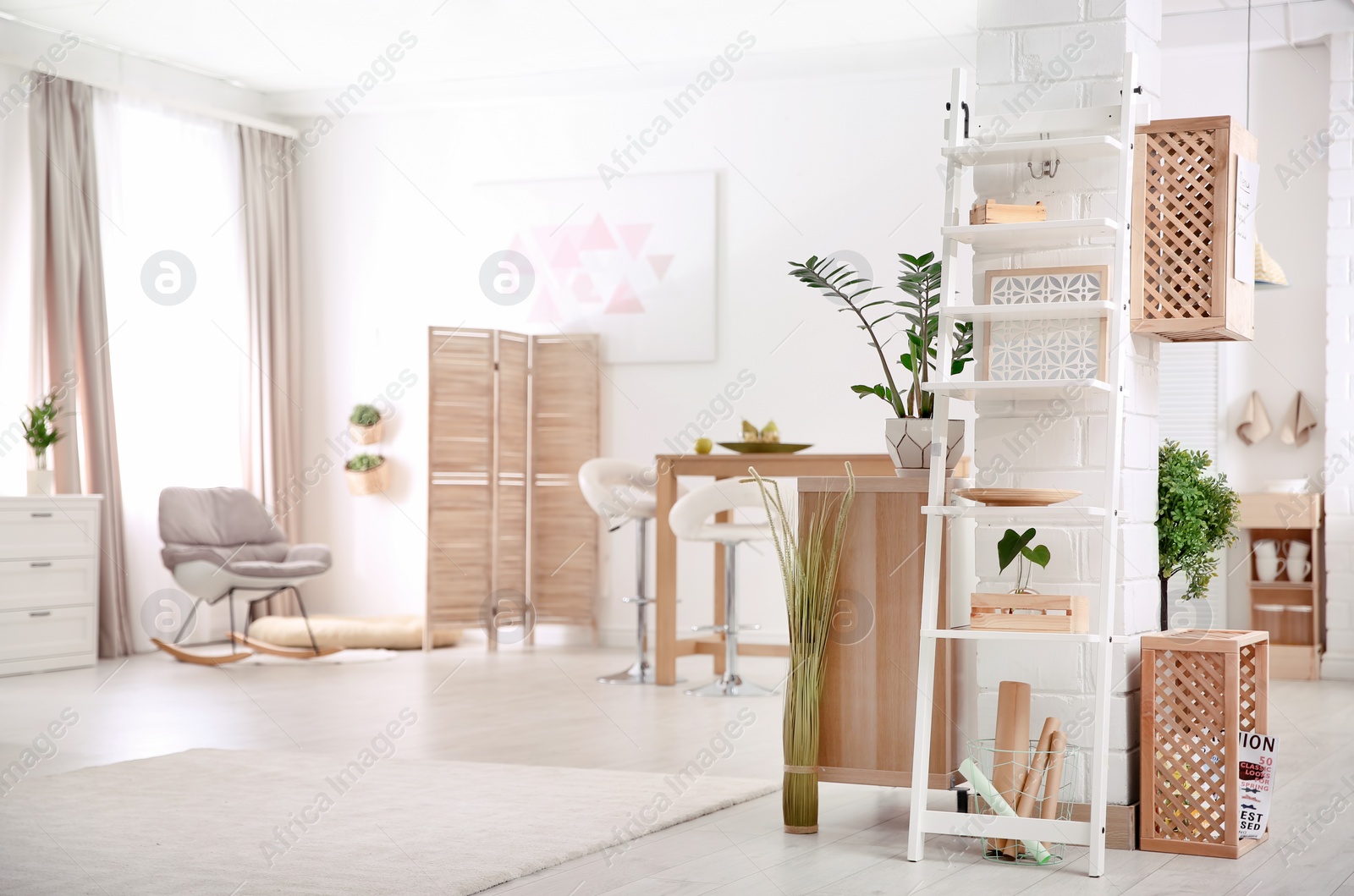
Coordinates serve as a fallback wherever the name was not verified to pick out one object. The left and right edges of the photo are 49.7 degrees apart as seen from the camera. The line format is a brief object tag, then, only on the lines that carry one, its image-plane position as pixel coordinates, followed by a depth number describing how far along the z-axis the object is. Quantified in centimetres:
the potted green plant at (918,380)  346
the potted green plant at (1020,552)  319
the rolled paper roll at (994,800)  303
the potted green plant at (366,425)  815
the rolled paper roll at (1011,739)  314
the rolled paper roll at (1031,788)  309
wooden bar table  565
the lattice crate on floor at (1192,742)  313
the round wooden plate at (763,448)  598
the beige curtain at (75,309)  686
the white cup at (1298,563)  669
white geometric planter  346
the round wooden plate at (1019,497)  304
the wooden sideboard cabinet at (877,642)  335
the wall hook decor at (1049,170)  336
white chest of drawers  630
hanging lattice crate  327
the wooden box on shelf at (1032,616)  302
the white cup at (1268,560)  675
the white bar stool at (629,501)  625
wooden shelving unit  664
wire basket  308
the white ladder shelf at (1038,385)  297
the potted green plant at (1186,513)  361
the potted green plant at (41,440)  649
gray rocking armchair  683
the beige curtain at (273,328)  815
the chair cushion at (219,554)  683
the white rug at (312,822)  285
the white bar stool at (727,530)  561
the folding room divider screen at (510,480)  739
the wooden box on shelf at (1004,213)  320
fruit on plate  614
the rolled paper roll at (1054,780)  309
